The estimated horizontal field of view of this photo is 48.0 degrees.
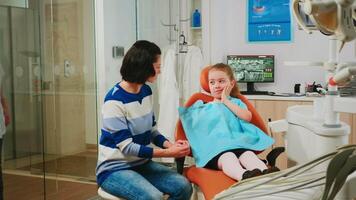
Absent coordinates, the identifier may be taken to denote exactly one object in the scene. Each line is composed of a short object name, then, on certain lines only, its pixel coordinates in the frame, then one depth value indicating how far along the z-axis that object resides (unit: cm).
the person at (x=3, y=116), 275
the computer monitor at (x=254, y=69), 432
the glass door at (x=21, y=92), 362
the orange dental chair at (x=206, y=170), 204
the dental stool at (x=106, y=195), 201
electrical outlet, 387
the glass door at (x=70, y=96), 382
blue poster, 437
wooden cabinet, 395
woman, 202
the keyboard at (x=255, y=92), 428
